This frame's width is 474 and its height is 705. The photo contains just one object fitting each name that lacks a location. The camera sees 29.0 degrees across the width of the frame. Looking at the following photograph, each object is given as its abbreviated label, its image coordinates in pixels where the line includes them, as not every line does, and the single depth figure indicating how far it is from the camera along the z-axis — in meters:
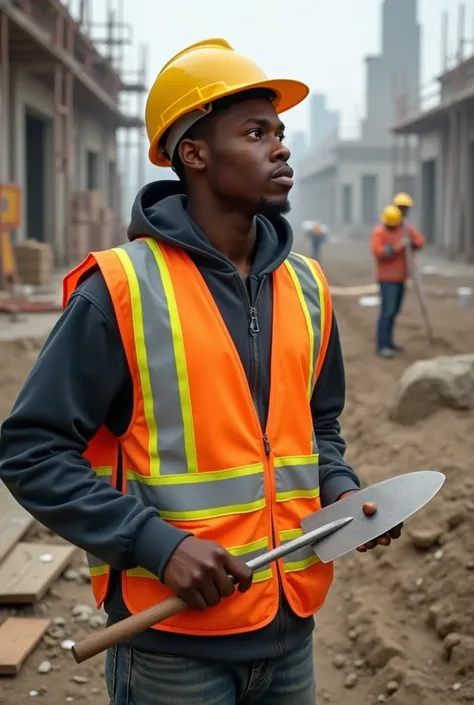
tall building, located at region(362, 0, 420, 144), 67.94
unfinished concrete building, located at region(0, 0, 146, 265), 17.06
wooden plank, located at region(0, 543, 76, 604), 4.05
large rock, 6.84
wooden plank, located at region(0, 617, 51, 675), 3.54
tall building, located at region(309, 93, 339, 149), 144.25
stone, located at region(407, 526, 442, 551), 4.54
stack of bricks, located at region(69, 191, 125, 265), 21.20
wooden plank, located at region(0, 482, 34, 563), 4.50
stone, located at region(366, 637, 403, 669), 3.68
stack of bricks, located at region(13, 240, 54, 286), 15.58
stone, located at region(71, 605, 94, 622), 4.02
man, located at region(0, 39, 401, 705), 1.67
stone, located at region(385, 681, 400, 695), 3.46
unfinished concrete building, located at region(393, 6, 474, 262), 25.20
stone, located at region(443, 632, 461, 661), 3.60
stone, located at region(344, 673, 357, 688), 3.62
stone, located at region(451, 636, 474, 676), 3.45
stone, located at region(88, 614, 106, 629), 3.99
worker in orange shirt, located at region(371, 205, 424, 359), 10.14
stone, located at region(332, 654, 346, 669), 3.80
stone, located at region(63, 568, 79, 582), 4.45
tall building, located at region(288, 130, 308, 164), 134.62
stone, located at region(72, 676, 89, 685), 3.58
